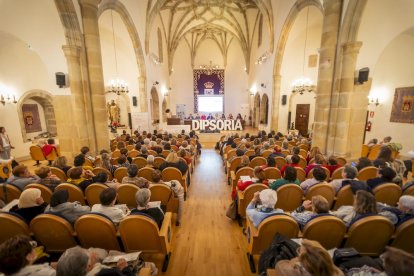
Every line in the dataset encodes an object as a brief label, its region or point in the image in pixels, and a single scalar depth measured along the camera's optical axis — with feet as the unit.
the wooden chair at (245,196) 9.75
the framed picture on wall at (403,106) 22.38
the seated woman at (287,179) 9.53
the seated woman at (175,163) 13.76
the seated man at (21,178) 10.02
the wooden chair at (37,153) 22.82
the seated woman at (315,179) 9.68
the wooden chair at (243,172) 12.56
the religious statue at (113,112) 39.22
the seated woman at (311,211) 6.58
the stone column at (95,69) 17.15
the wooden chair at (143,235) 6.58
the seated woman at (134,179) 10.30
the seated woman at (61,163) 12.78
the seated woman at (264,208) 7.24
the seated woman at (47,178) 10.12
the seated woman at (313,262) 3.85
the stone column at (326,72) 16.71
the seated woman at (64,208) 6.97
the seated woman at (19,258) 4.18
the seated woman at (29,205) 7.14
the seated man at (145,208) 7.31
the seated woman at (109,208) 7.27
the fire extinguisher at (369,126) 27.63
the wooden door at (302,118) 38.09
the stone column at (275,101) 34.01
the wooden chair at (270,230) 6.50
